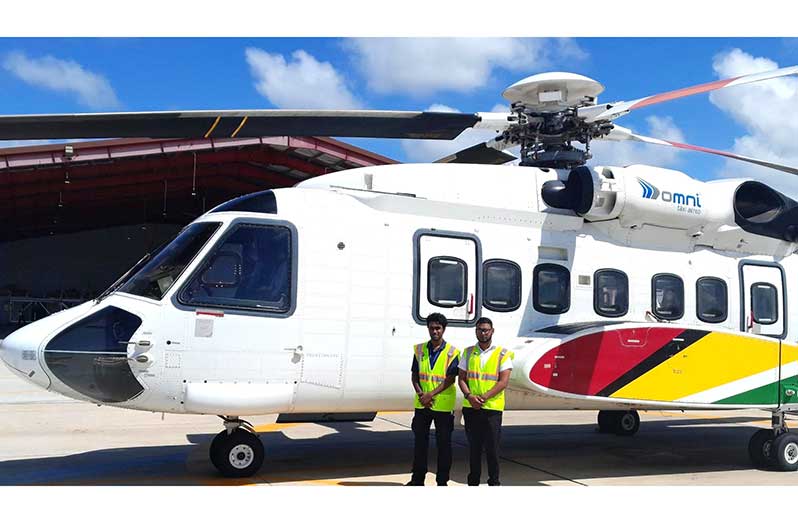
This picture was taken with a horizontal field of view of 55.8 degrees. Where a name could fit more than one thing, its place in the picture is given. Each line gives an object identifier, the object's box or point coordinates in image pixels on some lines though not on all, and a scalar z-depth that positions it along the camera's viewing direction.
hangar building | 25.16
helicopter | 7.14
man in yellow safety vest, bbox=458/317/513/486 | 6.92
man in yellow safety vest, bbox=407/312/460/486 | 6.98
